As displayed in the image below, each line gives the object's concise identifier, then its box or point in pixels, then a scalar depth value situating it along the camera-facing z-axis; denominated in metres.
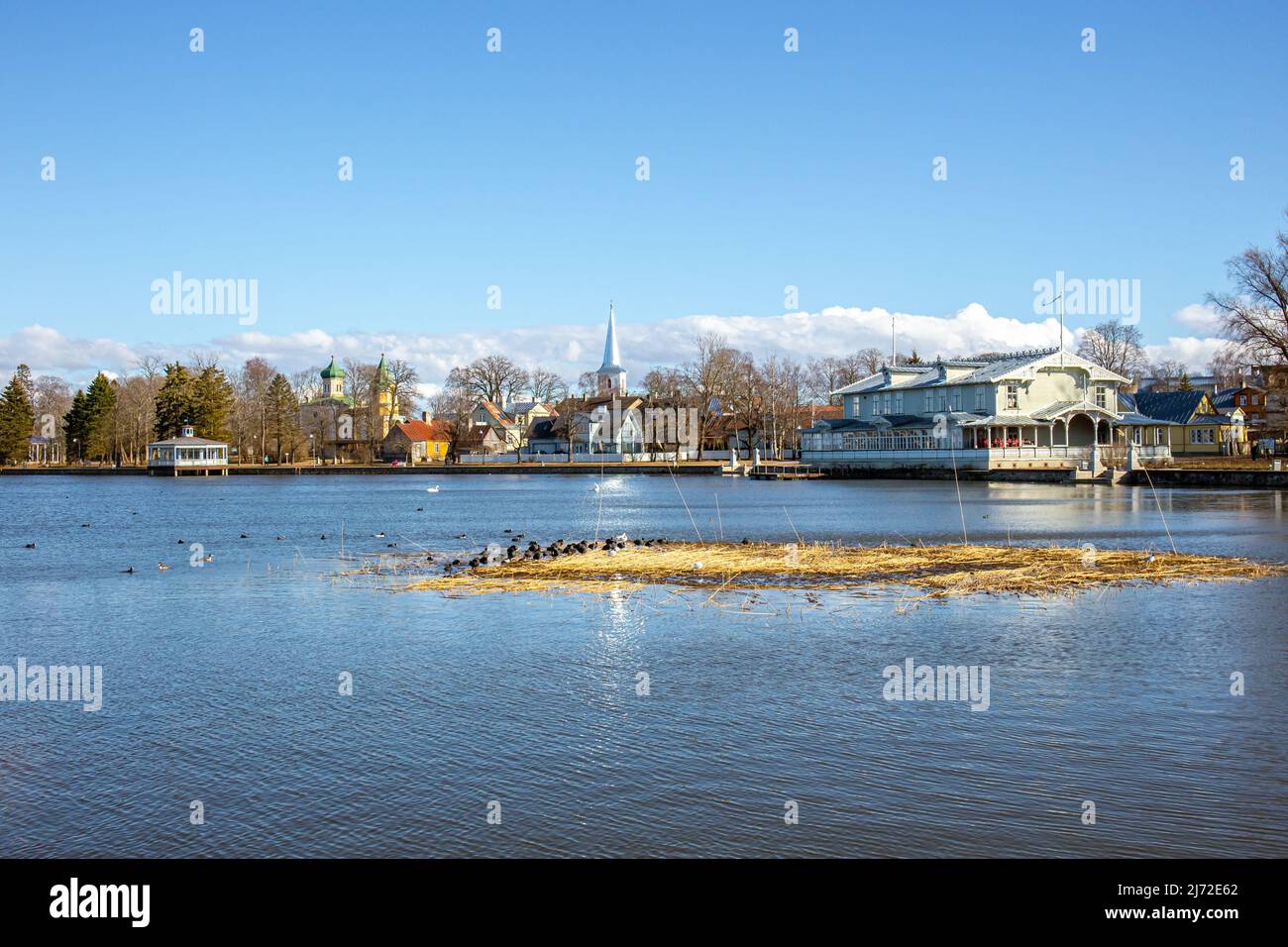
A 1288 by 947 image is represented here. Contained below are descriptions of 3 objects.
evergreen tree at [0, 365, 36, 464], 131.88
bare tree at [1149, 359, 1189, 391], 142.62
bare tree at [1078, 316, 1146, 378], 133.62
